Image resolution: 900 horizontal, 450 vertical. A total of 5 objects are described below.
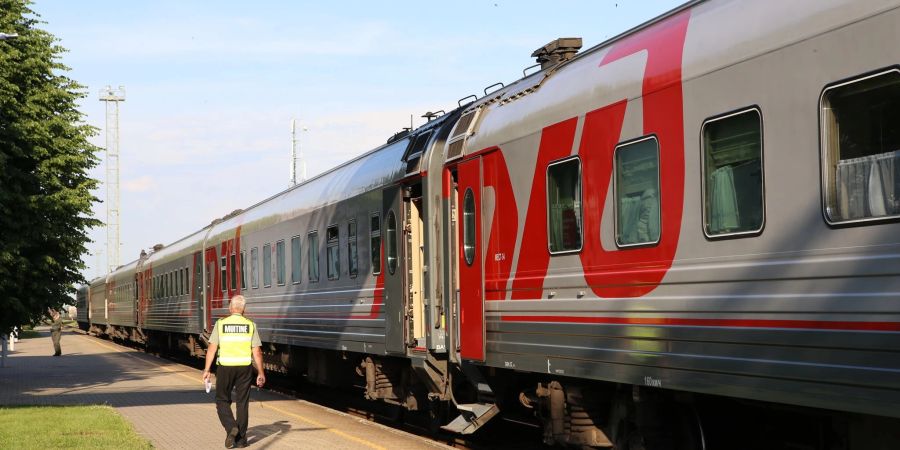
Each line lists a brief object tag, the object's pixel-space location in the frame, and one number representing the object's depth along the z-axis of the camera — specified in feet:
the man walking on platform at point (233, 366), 39.88
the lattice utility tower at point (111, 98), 253.03
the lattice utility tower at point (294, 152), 213.34
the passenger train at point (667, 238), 19.44
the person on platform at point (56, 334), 120.88
